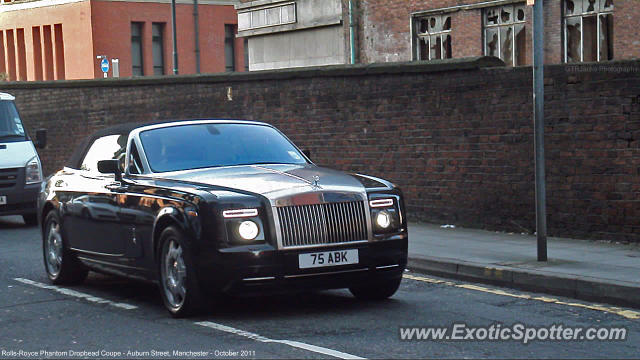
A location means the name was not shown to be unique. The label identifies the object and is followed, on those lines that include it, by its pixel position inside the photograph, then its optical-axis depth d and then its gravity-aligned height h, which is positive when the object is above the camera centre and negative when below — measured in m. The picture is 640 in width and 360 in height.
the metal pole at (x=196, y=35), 46.50 +3.17
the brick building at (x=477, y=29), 23.44 +1.70
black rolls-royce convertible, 8.07 -0.87
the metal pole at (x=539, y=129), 10.80 -0.32
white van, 17.00 -0.84
